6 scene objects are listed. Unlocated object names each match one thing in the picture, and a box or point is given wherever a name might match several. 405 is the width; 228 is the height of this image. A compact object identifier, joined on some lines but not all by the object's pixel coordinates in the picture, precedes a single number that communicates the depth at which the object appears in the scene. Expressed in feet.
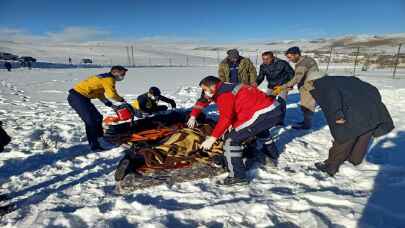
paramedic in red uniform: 13.30
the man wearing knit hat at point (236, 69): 22.97
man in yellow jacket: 18.25
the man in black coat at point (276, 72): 23.24
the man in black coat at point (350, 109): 13.89
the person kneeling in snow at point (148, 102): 24.67
